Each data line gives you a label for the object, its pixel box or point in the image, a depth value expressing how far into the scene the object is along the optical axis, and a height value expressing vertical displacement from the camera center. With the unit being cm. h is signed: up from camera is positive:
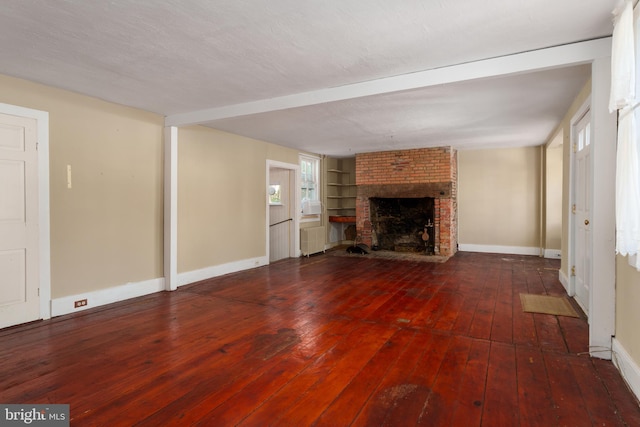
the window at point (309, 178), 811 +70
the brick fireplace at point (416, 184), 731 +49
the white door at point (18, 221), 327 -15
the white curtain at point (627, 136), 187 +41
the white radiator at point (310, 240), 761 -78
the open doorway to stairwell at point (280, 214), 757 -19
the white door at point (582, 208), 371 -3
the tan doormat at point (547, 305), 366 -115
